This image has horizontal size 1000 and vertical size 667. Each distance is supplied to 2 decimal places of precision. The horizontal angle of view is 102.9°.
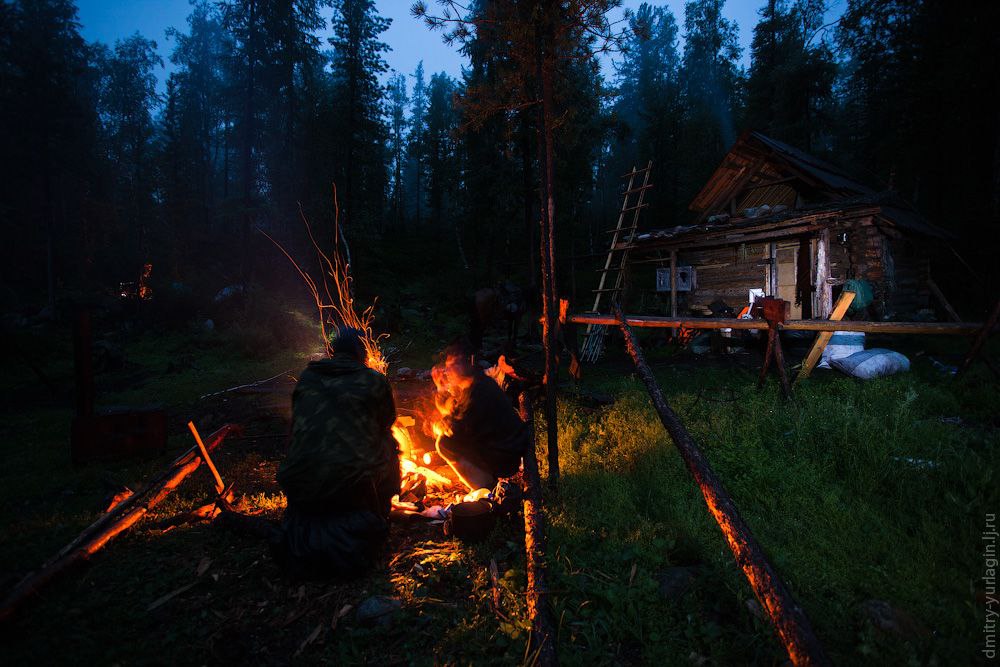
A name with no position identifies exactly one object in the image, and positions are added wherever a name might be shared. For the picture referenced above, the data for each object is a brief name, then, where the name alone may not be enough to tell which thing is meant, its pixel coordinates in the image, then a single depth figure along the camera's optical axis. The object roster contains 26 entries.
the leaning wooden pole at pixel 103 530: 3.09
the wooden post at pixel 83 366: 6.34
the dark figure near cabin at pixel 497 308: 13.34
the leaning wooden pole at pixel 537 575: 2.50
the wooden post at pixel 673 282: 15.84
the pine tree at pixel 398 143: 44.72
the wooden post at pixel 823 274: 12.59
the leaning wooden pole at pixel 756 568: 1.96
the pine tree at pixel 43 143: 21.77
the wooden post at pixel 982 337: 5.27
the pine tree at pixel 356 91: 21.39
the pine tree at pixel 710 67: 38.58
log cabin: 12.40
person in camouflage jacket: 3.55
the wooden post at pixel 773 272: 14.08
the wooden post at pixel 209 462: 4.51
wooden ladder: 13.45
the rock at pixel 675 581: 3.19
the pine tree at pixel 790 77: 23.22
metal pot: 4.08
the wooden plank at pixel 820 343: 6.78
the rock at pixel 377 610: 3.13
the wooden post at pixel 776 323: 6.11
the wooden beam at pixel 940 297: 12.37
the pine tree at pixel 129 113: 31.56
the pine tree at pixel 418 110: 57.32
